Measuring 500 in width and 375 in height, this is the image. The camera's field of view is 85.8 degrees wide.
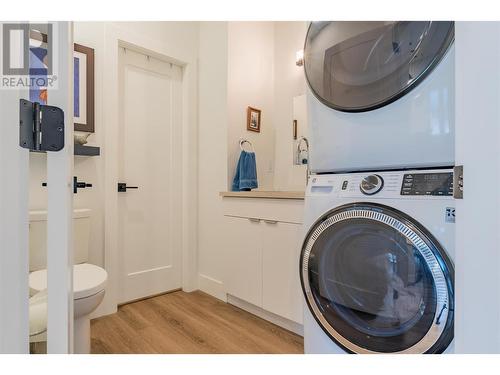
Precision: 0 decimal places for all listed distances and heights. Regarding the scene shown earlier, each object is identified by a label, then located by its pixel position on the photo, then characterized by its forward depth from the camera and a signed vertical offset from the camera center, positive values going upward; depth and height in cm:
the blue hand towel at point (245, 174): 214 +5
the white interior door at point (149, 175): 213 +4
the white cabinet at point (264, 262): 164 -55
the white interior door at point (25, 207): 44 -5
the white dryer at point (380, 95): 81 +30
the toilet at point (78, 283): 123 -51
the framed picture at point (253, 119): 233 +54
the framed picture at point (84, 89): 183 +63
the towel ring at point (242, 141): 228 +34
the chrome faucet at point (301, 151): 225 +26
